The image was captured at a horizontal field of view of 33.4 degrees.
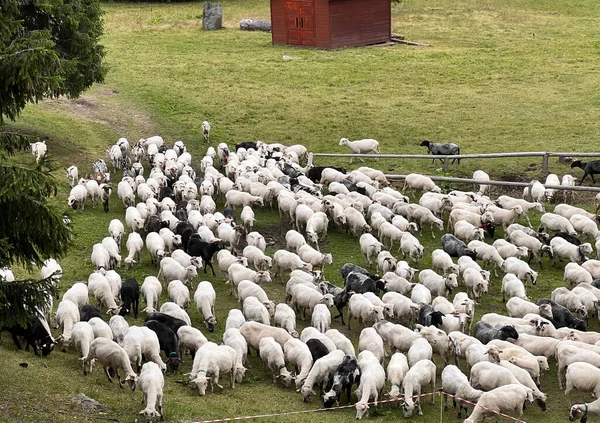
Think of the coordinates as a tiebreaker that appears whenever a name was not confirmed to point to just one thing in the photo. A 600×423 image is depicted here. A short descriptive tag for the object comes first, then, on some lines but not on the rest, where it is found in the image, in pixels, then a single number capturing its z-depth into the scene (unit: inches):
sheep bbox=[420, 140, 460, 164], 1315.2
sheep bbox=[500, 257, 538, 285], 914.1
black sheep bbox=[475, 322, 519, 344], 761.0
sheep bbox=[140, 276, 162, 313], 846.5
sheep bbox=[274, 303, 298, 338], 800.3
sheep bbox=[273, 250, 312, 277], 927.0
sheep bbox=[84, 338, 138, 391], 703.7
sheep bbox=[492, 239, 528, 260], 954.7
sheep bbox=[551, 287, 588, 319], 829.8
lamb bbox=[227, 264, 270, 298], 889.5
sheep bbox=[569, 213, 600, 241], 1005.8
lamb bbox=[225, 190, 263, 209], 1112.8
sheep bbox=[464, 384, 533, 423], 662.5
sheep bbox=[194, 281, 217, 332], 823.7
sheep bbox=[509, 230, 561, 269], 969.5
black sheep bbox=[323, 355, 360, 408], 695.1
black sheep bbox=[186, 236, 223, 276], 957.2
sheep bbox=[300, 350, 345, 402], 705.6
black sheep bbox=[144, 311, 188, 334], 772.6
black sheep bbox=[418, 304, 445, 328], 795.4
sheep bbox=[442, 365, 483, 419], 685.3
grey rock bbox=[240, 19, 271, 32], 2290.8
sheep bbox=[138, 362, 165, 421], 649.6
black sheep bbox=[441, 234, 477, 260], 956.5
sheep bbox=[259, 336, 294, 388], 728.3
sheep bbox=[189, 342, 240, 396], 706.2
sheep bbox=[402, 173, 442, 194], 1149.2
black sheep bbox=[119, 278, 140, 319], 835.4
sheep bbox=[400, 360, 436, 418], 687.7
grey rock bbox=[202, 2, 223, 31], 2309.3
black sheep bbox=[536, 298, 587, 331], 806.5
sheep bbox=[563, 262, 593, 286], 888.9
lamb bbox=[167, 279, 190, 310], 846.5
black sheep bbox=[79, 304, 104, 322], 784.9
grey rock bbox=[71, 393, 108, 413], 654.5
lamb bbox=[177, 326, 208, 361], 753.0
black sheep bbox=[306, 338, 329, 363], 736.3
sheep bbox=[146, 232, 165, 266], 954.7
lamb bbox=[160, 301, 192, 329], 797.2
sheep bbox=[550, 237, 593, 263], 953.5
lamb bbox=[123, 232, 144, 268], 960.9
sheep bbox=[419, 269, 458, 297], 878.4
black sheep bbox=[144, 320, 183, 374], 744.3
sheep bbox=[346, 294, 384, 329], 807.7
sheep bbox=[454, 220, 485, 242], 998.4
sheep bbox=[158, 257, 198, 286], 901.8
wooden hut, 1994.3
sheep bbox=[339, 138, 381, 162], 1353.3
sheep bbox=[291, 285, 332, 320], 836.0
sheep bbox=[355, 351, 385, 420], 682.8
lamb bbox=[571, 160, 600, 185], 1210.6
